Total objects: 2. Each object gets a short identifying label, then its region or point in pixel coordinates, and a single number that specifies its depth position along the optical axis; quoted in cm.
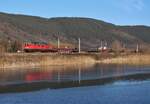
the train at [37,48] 9658
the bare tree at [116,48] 12364
